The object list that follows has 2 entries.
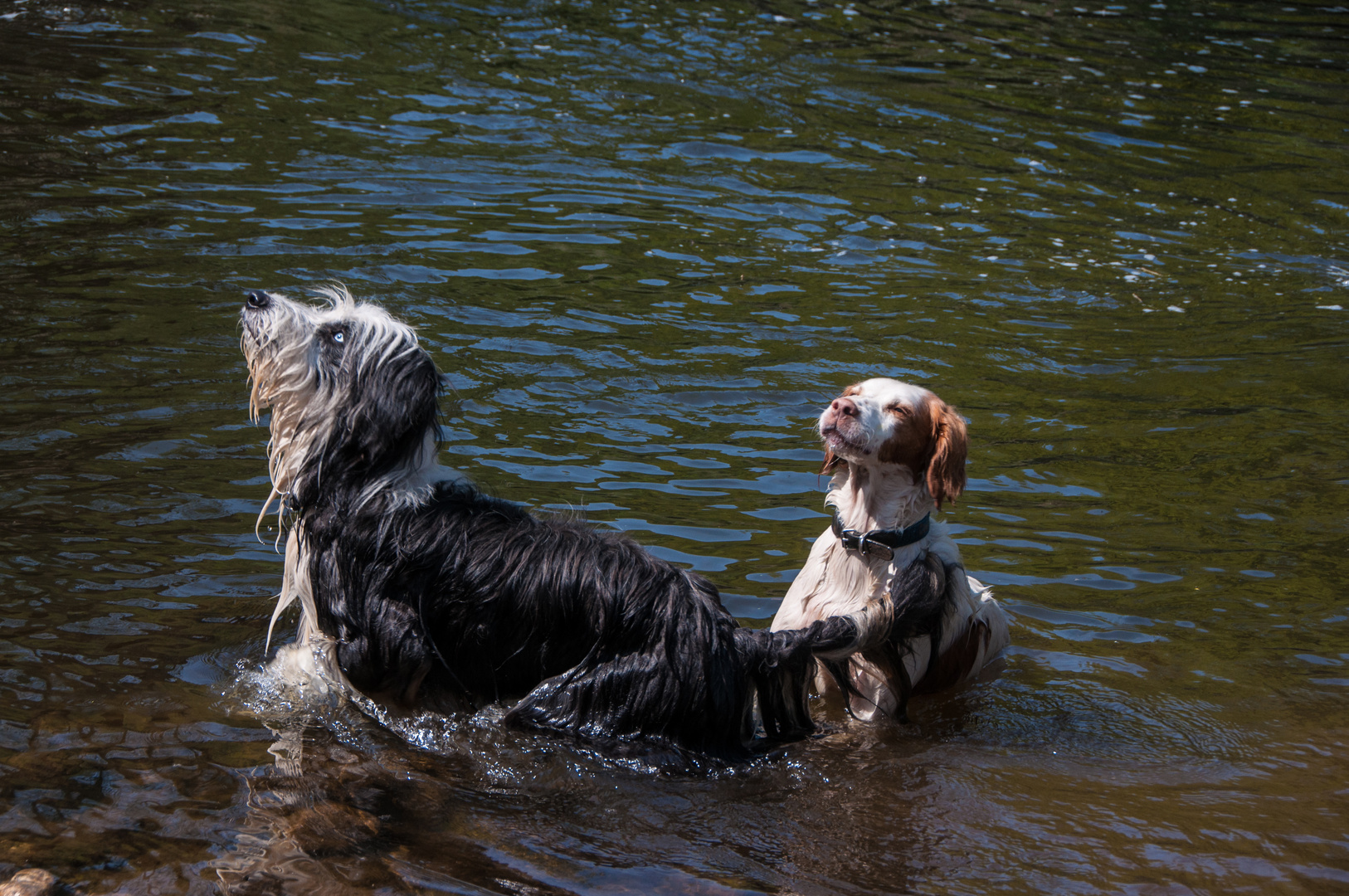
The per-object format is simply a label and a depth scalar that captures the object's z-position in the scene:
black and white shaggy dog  8.41
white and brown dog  9.11
